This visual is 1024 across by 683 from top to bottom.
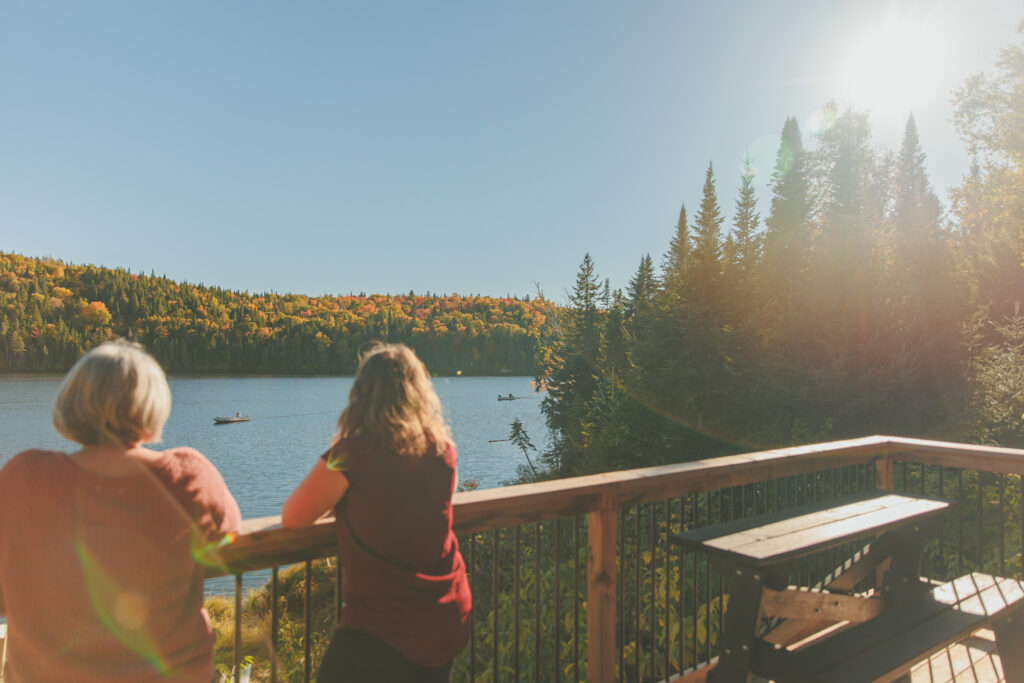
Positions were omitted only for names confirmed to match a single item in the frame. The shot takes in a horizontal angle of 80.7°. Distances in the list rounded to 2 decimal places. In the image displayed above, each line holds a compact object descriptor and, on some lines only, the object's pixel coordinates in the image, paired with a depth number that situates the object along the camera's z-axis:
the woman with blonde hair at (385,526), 1.57
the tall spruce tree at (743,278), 15.61
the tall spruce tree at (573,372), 24.80
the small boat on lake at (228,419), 48.47
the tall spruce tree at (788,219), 18.97
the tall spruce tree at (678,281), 15.88
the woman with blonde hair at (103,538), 1.21
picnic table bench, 2.03
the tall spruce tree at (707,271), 15.60
